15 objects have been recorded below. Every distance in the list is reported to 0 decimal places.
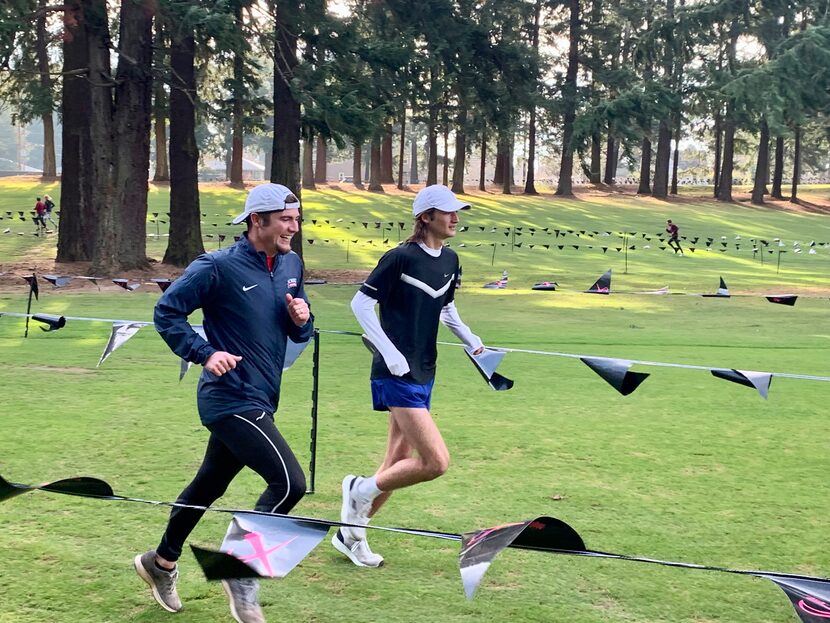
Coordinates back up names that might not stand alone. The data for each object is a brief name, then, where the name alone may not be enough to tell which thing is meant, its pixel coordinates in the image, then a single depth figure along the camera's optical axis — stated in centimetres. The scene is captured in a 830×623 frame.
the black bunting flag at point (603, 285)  1079
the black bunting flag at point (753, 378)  548
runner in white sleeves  482
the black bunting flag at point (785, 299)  968
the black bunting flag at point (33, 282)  1152
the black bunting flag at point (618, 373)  564
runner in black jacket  412
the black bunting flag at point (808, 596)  302
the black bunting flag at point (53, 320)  744
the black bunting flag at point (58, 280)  1145
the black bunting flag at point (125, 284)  1151
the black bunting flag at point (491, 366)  597
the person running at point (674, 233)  3581
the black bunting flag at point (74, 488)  408
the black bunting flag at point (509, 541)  329
